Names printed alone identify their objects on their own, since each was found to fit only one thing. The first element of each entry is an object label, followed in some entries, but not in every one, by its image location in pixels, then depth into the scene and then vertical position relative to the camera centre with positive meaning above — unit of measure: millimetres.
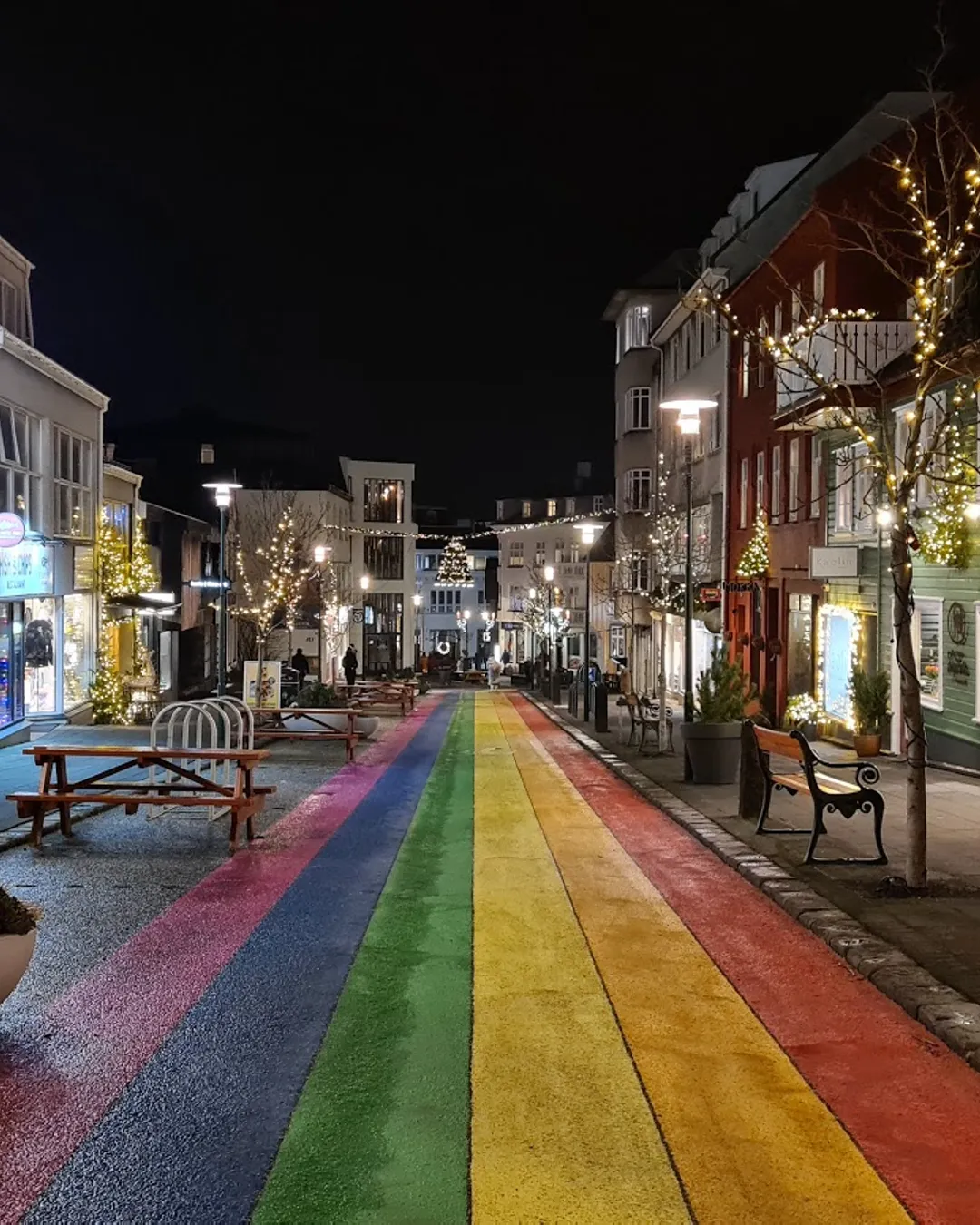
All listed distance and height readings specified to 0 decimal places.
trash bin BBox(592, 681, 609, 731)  27875 -1977
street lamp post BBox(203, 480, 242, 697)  23625 +1207
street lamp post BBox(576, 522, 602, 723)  34062 +2521
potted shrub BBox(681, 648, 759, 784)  16344 -1502
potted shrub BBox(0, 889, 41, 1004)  6172 -1644
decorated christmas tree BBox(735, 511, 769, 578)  29719 +1627
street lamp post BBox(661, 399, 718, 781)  18219 +2247
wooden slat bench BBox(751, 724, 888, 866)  10539 -1541
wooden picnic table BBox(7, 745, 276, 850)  11758 -1690
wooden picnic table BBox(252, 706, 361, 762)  20422 -1901
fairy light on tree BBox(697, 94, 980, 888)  9516 +1954
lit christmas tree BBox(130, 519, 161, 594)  28875 +1254
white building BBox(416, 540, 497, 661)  111312 +1325
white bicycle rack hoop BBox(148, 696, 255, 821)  13227 -1240
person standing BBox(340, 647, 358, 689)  38394 -1381
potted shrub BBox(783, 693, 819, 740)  24391 -1889
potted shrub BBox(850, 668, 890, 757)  20984 -1591
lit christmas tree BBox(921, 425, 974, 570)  17328 +1398
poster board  25822 -1260
